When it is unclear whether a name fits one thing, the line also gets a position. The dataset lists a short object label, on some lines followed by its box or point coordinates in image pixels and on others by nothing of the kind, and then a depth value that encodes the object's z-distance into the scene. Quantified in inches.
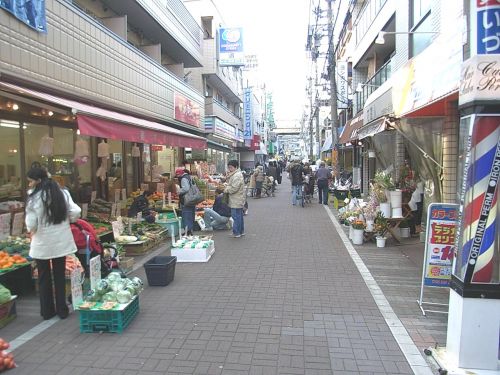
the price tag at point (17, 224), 300.0
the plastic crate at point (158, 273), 257.4
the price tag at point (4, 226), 282.6
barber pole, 142.4
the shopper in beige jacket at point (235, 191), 405.4
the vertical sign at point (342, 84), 927.7
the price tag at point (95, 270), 221.3
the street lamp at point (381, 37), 343.3
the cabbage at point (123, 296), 194.7
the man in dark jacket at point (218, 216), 471.8
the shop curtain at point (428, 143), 323.9
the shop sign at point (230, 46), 1022.4
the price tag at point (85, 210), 385.3
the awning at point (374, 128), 339.9
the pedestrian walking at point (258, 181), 923.4
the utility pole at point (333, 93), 764.0
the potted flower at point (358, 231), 385.7
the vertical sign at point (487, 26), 141.9
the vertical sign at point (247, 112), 1551.4
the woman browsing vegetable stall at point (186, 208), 400.2
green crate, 186.9
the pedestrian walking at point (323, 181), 717.9
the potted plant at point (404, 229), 408.5
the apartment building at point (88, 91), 269.7
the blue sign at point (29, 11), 256.2
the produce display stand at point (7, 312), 199.3
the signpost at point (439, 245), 215.0
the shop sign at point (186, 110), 634.8
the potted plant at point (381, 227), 375.9
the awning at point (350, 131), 632.8
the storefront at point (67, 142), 265.6
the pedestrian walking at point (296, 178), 706.8
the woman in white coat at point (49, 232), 197.8
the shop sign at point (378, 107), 369.1
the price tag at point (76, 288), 210.1
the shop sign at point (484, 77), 139.8
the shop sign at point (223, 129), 910.3
